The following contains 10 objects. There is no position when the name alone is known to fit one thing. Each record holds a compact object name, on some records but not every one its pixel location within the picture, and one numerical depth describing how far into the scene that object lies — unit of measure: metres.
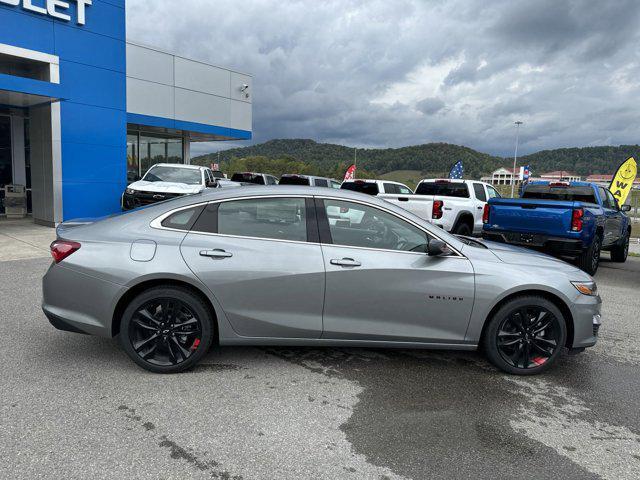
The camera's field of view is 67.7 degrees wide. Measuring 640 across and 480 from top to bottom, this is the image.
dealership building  12.92
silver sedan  3.72
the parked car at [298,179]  15.27
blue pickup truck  8.22
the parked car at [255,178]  19.74
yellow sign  19.17
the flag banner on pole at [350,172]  35.69
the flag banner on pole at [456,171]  37.49
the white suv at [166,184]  13.10
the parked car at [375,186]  13.57
